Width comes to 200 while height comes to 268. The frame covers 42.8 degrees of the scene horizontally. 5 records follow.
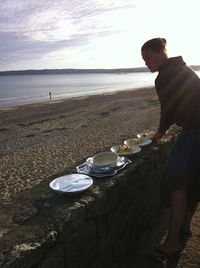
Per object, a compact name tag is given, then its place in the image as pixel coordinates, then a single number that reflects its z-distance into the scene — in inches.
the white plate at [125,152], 115.6
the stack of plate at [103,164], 97.5
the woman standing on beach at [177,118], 90.2
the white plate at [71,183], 84.2
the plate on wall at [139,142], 127.2
